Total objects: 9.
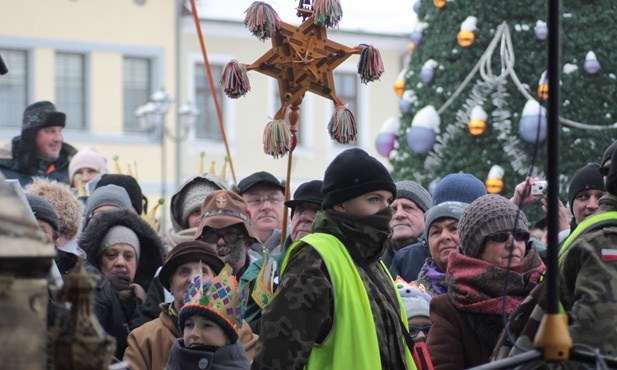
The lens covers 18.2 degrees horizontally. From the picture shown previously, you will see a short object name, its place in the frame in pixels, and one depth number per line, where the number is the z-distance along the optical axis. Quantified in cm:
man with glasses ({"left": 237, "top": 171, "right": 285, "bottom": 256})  1093
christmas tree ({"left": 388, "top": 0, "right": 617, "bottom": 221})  1587
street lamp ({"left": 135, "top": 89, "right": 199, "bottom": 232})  3824
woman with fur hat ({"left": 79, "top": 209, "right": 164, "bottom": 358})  936
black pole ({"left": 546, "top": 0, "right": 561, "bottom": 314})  397
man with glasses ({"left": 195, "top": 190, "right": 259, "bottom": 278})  969
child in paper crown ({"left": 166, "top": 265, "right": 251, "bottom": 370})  741
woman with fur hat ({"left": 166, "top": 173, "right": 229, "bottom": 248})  1091
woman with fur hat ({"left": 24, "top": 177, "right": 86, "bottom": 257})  933
